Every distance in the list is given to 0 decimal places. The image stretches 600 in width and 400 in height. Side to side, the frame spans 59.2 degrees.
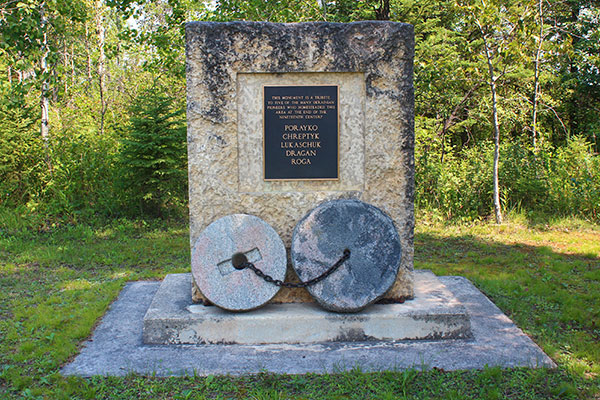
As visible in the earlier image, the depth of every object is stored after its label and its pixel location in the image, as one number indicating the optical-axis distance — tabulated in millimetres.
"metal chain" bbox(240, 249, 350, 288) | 3898
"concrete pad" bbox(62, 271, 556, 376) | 3426
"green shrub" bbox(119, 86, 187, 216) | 7922
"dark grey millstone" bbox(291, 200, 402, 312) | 3902
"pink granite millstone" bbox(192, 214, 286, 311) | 3916
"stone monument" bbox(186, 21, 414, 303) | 4137
